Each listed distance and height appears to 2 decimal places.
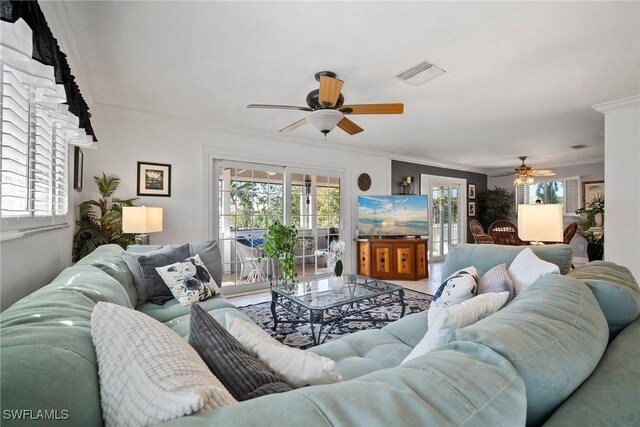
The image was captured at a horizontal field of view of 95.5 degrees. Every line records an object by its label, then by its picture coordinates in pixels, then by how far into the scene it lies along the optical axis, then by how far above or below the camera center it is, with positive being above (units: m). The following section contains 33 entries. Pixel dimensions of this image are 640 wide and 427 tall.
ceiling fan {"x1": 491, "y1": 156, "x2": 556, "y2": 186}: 5.90 +0.85
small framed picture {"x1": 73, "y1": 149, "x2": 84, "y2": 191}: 2.65 +0.45
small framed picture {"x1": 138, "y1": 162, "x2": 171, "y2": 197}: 3.51 +0.44
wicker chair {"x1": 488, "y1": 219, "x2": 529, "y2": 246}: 5.28 -0.36
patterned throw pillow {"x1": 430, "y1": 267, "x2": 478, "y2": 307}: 1.47 -0.39
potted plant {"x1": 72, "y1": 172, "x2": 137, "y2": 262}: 2.87 -0.08
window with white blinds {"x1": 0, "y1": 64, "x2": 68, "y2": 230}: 1.25 +0.31
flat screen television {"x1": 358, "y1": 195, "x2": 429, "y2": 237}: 5.36 -0.01
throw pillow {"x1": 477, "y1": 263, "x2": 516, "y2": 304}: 1.47 -0.36
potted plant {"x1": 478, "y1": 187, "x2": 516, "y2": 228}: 7.56 +0.25
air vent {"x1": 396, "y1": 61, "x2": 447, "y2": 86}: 2.45 +1.25
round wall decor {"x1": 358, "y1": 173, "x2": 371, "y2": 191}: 5.55 +0.63
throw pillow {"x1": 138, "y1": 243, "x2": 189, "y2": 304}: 2.18 -0.49
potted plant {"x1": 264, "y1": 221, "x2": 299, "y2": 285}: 2.70 -0.30
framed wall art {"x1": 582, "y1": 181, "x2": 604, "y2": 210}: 6.33 +0.53
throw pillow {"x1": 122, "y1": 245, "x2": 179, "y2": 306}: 2.15 -0.46
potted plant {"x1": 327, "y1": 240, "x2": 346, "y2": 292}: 2.82 -0.60
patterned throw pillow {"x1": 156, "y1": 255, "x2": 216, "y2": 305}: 2.15 -0.51
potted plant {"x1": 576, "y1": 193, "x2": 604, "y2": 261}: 4.78 -0.26
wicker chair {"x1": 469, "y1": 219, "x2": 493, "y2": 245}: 5.31 -0.38
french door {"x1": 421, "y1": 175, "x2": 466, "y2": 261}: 6.88 +0.06
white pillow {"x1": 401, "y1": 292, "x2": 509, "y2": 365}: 0.92 -0.35
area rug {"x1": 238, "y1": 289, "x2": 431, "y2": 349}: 2.66 -1.13
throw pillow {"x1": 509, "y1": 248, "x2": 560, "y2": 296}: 1.41 -0.28
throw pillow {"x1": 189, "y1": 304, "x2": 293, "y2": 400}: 0.63 -0.36
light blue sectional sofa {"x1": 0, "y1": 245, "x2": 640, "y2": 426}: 0.45 -0.30
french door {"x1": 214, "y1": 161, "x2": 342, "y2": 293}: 4.25 +0.01
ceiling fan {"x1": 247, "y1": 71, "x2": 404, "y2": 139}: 2.38 +0.91
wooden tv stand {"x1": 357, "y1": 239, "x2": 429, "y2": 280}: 5.15 -0.79
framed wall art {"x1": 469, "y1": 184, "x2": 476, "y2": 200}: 7.60 +0.62
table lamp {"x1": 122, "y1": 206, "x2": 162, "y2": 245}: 2.87 -0.06
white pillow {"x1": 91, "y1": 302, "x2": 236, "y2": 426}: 0.47 -0.30
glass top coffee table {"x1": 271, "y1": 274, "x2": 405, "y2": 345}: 2.32 -0.72
